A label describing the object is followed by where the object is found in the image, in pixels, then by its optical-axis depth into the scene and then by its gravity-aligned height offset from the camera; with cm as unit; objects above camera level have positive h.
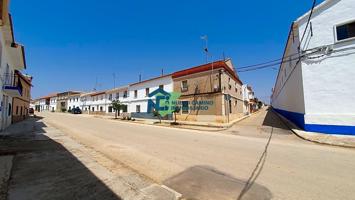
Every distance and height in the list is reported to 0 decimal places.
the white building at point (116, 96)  3600 +314
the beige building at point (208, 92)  2005 +204
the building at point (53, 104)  7380 +338
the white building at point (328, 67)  1070 +256
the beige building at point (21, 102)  2003 +132
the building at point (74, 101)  5861 +338
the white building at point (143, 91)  2705 +321
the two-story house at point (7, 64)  1205 +389
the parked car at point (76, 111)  5173 +13
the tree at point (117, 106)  3071 +81
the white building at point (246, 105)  3300 +76
